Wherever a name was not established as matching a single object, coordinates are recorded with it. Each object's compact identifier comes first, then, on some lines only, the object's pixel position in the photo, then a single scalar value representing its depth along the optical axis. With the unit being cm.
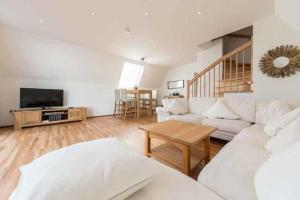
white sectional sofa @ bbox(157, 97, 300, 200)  41
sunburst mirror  246
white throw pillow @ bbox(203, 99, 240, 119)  249
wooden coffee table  141
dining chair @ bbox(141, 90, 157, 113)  638
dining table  520
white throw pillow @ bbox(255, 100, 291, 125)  199
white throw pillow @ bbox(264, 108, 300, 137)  131
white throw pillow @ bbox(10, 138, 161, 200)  43
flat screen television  372
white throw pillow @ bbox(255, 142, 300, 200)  36
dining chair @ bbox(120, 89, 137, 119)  510
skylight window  605
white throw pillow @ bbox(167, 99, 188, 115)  308
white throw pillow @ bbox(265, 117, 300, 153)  94
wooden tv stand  345
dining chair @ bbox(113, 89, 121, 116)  530
